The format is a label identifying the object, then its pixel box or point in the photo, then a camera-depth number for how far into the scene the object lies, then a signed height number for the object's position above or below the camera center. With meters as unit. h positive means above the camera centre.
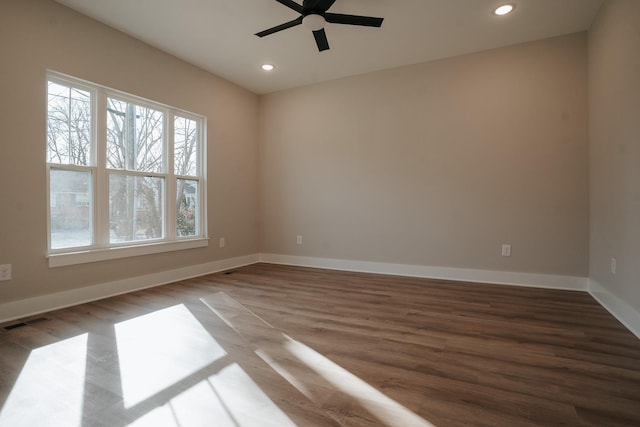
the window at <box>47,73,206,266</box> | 2.92 +0.42
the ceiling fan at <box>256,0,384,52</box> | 2.52 +1.57
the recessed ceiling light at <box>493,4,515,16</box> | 2.94 +1.83
